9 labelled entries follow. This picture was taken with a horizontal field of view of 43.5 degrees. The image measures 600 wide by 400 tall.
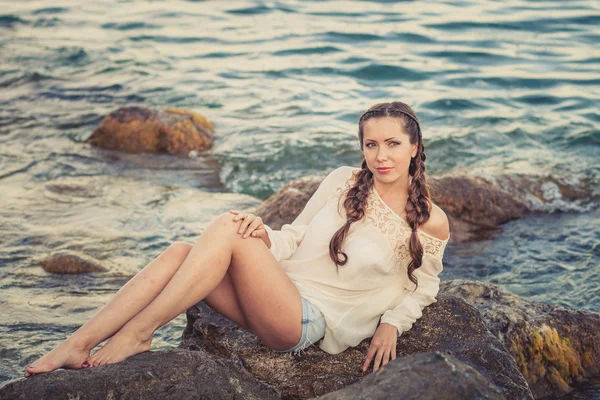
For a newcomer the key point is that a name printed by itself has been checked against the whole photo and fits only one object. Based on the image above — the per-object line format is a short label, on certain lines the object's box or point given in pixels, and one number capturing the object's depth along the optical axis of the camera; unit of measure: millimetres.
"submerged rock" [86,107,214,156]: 9672
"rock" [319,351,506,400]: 2926
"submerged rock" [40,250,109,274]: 6129
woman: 3980
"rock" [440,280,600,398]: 4715
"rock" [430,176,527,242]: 7484
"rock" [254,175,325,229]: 6703
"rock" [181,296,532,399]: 4016
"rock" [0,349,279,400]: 3430
